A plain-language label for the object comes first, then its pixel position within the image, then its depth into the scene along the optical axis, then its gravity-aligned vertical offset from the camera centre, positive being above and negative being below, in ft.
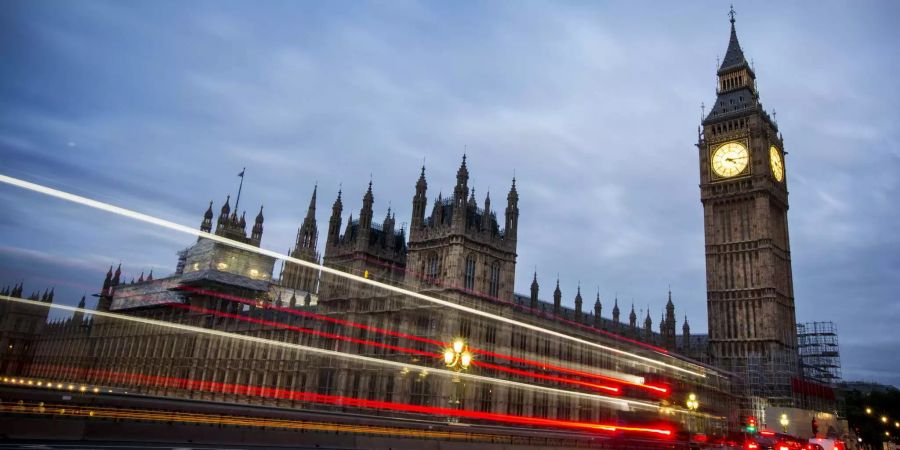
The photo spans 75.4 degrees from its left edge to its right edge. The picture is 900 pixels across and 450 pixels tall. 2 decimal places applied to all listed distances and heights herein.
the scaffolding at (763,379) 231.91 +14.77
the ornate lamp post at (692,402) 129.44 +1.74
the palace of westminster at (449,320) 186.29 +25.90
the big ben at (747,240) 246.27 +77.30
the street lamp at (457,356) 87.45 +4.73
